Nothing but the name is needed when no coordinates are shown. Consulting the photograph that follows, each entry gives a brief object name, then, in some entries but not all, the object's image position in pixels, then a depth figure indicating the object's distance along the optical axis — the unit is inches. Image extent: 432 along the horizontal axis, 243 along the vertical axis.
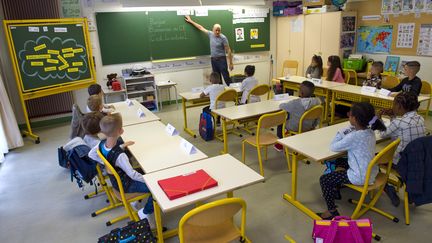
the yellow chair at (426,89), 181.7
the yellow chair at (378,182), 91.6
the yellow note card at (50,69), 204.7
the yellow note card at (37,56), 196.8
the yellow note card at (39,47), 198.3
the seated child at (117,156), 92.4
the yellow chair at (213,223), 65.0
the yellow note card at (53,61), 205.3
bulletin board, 216.7
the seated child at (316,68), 217.4
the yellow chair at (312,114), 136.6
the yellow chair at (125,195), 89.0
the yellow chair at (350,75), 230.4
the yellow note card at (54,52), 205.0
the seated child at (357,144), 94.6
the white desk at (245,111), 147.5
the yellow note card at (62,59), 210.4
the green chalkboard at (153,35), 242.2
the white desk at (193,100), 188.1
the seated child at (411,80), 162.7
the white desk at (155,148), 95.7
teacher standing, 262.6
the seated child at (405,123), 107.5
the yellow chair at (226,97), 174.4
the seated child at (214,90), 179.2
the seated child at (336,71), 213.9
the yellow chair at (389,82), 200.8
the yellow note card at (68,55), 213.7
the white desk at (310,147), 101.1
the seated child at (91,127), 116.9
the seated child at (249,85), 191.5
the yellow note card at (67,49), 212.1
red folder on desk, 75.8
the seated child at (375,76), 184.9
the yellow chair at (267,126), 129.7
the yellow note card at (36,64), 198.7
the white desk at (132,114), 141.9
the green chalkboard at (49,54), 193.3
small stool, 255.6
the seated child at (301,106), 147.2
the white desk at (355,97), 163.5
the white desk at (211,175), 73.8
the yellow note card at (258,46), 307.5
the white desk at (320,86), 200.9
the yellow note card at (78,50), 218.1
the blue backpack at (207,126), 183.8
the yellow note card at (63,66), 211.9
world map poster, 238.1
